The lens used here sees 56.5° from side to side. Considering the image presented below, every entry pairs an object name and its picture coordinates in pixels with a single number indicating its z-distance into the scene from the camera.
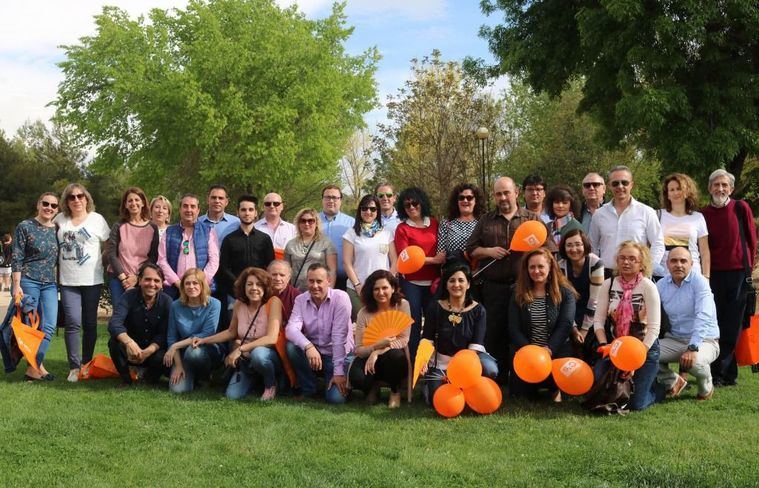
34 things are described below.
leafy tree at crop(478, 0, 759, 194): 14.50
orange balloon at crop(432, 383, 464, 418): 5.49
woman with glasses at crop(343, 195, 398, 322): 6.88
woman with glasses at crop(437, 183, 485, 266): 6.57
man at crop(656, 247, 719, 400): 6.02
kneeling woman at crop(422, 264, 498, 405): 5.92
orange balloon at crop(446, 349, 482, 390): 5.51
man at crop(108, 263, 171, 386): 6.78
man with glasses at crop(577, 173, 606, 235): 6.88
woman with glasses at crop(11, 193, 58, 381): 7.07
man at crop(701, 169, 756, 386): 6.71
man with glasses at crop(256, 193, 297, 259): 7.51
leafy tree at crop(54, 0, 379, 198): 25.61
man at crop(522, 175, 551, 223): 6.70
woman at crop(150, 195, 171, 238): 7.34
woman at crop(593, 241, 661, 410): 5.73
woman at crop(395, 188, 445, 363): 6.75
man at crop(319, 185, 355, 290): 7.52
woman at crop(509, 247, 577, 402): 5.98
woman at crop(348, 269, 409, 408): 6.07
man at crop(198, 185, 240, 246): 7.33
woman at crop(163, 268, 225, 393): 6.58
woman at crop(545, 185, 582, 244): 6.57
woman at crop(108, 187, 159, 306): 7.13
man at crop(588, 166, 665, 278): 6.38
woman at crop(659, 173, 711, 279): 6.52
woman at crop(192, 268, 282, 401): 6.31
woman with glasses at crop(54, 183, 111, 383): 7.19
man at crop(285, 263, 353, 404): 6.31
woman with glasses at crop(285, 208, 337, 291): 6.98
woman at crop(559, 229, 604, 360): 6.22
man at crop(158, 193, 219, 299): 7.11
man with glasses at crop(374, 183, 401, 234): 7.34
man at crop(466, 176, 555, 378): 6.31
